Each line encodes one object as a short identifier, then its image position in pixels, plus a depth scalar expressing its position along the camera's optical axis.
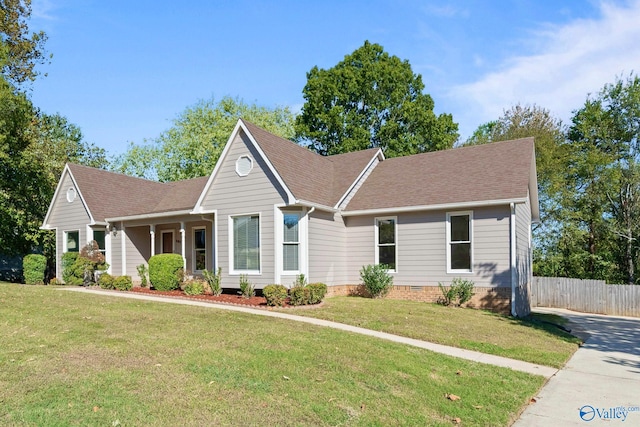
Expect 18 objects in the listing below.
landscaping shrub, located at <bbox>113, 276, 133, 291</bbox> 18.89
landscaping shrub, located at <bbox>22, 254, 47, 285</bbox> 23.12
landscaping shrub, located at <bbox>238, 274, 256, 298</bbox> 15.75
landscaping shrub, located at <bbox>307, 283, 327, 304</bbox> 14.02
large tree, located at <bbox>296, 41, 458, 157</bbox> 35.56
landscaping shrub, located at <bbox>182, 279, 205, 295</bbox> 16.72
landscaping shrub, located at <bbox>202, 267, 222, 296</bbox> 16.50
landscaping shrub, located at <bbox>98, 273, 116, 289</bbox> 19.34
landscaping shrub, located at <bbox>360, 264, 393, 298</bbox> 16.67
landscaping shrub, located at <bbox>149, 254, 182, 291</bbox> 18.11
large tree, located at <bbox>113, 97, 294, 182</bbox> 40.47
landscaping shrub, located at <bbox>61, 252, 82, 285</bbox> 21.75
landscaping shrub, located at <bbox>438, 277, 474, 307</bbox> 15.31
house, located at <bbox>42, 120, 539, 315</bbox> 15.52
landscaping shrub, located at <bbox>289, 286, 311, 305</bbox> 13.84
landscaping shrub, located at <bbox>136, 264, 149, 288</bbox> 20.00
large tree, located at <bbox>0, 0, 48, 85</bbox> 26.62
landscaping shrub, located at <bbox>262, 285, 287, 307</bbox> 13.83
